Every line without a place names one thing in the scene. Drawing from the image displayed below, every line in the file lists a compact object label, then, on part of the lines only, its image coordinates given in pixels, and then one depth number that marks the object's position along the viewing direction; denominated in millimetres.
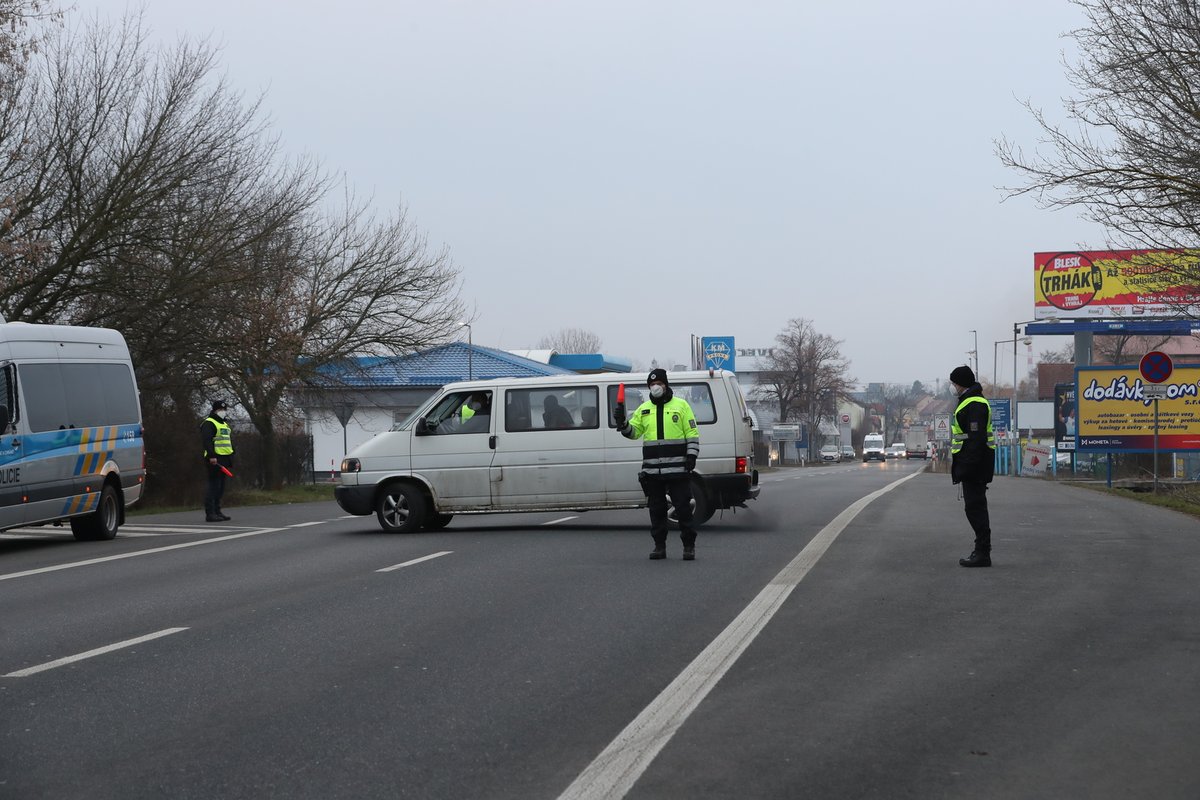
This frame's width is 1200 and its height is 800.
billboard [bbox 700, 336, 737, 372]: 71125
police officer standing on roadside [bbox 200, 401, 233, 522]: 20797
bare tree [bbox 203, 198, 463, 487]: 30906
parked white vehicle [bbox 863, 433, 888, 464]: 121125
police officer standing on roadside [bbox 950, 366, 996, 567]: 12102
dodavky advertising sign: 38656
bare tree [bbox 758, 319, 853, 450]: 103562
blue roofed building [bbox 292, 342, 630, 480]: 62281
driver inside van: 16859
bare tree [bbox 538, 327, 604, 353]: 127812
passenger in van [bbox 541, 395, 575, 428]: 16719
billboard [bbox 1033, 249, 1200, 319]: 57781
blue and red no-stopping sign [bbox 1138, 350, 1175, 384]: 26250
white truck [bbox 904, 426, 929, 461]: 130250
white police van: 15414
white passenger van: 16469
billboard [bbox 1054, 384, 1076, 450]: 49562
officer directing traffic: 13039
